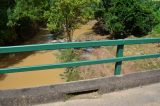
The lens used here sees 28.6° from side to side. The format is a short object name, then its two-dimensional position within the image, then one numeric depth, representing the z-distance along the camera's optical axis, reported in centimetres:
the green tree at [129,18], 2159
